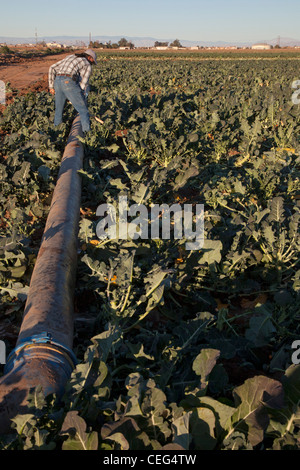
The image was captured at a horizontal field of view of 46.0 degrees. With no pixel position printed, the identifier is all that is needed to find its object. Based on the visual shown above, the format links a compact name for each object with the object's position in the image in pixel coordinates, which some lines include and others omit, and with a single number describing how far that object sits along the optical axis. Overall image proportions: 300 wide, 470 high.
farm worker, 6.63
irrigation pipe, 1.93
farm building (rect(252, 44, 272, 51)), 108.96
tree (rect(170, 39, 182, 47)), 114.14
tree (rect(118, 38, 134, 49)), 106.28
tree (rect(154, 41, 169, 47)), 117.26
